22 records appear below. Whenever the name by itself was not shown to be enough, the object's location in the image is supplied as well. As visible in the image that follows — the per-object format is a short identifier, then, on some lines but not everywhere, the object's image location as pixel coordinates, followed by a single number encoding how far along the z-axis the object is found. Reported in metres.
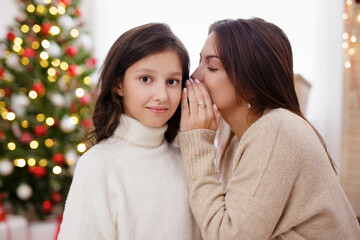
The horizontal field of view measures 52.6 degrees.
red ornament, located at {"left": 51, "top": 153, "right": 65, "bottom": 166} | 2.74
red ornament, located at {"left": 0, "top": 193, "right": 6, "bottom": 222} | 2.69
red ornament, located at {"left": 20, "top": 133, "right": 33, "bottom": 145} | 2.69
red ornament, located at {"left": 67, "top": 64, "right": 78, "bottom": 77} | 2.81
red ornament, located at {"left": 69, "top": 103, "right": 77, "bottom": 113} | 2.83
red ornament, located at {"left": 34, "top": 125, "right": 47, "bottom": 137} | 2.68
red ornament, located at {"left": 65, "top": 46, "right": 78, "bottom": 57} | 2.84
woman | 1.05
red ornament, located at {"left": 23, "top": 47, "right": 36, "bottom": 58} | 2.67
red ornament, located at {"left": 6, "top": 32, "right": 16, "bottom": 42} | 2.67
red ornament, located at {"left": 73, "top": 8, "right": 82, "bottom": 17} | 2.92
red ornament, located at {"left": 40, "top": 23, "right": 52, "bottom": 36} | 2.74
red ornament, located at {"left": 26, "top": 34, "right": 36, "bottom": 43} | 2.73
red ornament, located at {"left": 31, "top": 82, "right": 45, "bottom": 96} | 2.67
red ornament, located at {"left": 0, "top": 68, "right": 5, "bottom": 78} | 2.65
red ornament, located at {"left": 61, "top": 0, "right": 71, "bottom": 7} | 2.83
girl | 0.99
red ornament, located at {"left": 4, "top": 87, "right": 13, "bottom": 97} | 2.68
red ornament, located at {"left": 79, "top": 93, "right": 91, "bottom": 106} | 2.86
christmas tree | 2.68
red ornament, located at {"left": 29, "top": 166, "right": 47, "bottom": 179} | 2.68
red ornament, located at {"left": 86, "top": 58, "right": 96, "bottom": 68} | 3.02
